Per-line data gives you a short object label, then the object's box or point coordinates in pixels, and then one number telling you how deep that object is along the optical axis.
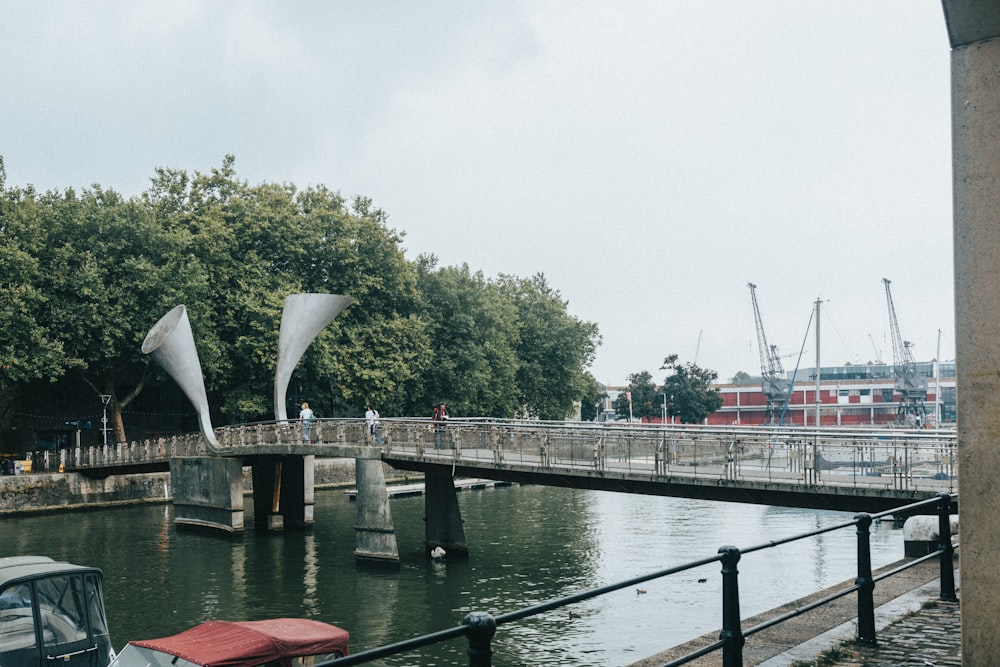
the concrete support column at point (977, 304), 5.44
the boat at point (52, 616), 13.92
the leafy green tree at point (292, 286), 52.66
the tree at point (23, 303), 45.16
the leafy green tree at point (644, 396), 112.25
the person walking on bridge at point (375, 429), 33.53
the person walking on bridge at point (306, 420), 37.81
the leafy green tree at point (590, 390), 76.81
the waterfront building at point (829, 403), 134.88
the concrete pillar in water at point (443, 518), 32.25
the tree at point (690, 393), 109.00
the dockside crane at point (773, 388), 125.75
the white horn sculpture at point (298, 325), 41.53
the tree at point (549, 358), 74.53
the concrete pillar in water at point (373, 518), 31.53
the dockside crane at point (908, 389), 127.12
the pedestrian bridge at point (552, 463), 21.83
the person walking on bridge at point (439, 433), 32.12
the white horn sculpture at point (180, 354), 39.53
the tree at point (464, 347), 62.06
